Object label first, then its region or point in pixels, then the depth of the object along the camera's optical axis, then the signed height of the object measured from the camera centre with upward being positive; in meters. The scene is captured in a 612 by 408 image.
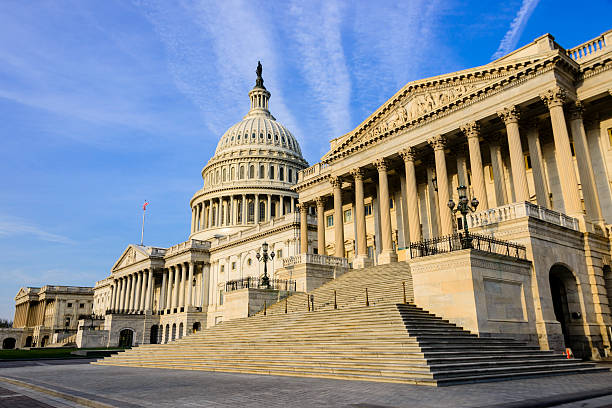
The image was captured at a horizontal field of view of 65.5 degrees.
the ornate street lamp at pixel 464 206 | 22.61 +6.32
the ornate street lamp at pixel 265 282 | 37.12 +4.50
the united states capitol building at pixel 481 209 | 22.89 +9.61
